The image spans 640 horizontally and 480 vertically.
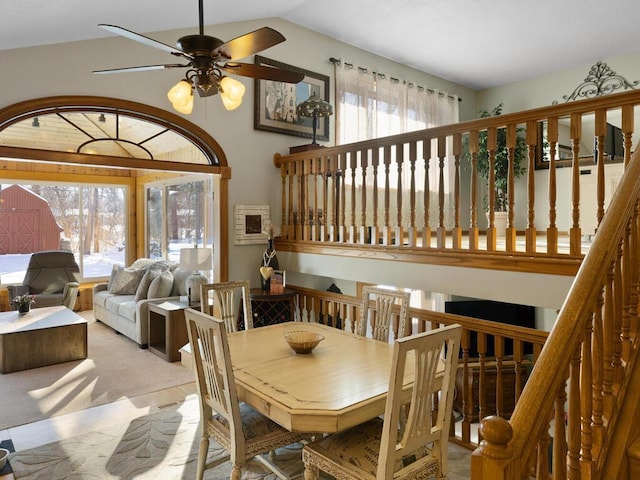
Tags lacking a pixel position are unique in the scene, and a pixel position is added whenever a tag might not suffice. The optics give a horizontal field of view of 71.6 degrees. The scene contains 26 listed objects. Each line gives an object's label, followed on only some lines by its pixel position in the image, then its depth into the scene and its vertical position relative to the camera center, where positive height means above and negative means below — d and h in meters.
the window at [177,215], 6.81 +0.21
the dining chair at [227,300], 3.37 -0.56
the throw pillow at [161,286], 5.68 -0.75
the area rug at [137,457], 2.74 -1.51
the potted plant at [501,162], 6.33 +0.93
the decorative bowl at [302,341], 2.60 -0.68
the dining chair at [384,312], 3.07 -0.62
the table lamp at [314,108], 4.59 +1.24
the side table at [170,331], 5.00 -1.18
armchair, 6.45 -0.79
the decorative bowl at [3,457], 1.95 -1.01
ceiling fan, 2.25 +0.93
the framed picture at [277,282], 4.32 -0.54
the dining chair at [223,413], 2.14 -0.98
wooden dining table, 1.90 -0.77
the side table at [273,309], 4.29 -0.80
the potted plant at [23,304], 5.32 -0.90
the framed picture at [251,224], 4.63 +0.03
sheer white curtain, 5.57 +1.57
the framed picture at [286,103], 4.80 +1.39
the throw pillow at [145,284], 5.81 -0.74
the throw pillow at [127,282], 6.52 -0.79
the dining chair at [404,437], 1.81 -0.96
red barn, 7.36 +0.10
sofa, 5.54 -0.91
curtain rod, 5.47 +2.04
